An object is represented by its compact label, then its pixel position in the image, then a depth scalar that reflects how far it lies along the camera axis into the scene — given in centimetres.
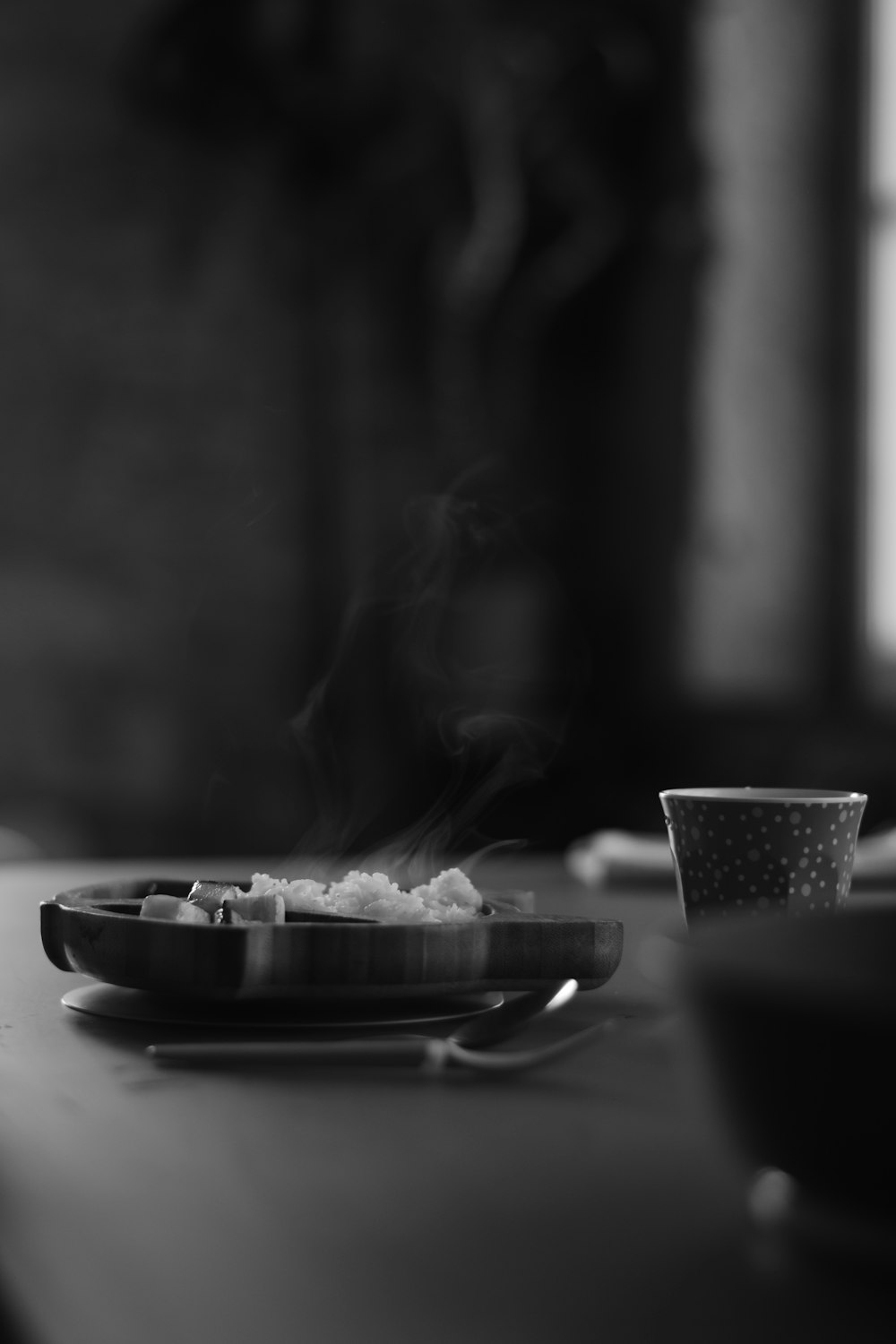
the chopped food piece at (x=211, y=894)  69
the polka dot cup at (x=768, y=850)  76
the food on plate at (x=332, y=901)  67
